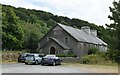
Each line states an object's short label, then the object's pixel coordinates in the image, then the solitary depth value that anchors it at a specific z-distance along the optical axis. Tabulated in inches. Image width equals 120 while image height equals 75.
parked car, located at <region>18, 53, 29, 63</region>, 1778.2
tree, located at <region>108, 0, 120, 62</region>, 1409.9
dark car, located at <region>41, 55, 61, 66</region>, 1535.4
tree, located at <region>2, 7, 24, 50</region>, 2450.1
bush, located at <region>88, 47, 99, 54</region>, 2753.7
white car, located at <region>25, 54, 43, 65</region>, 1546.5
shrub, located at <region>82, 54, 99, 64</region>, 1905.6
